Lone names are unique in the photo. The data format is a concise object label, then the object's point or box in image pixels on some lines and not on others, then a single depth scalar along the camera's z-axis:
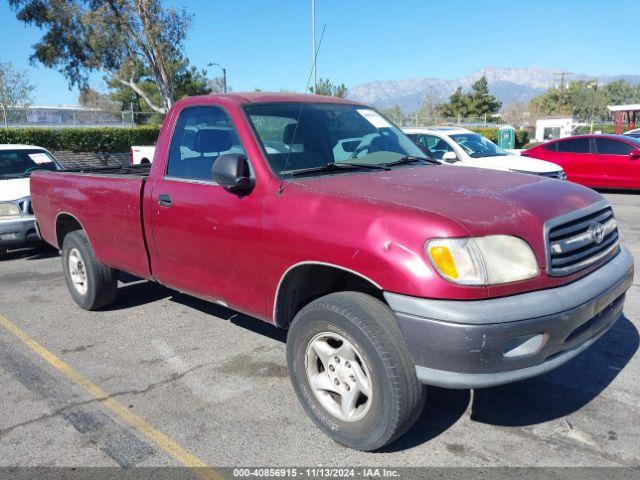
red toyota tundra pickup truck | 2.64
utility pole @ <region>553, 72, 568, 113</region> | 86.49
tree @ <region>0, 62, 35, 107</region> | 43.50
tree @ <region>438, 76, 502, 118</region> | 64.44
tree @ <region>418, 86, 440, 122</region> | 68.69
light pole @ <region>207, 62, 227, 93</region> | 34.24
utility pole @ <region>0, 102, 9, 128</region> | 27.70
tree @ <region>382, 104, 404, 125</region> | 41.01
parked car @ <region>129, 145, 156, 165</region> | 14.73
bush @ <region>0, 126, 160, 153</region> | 22.62
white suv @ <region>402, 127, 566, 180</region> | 10.84
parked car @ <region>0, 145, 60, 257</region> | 7.69
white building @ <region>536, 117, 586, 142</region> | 52.59
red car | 13.18
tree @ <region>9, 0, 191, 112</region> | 28.95
